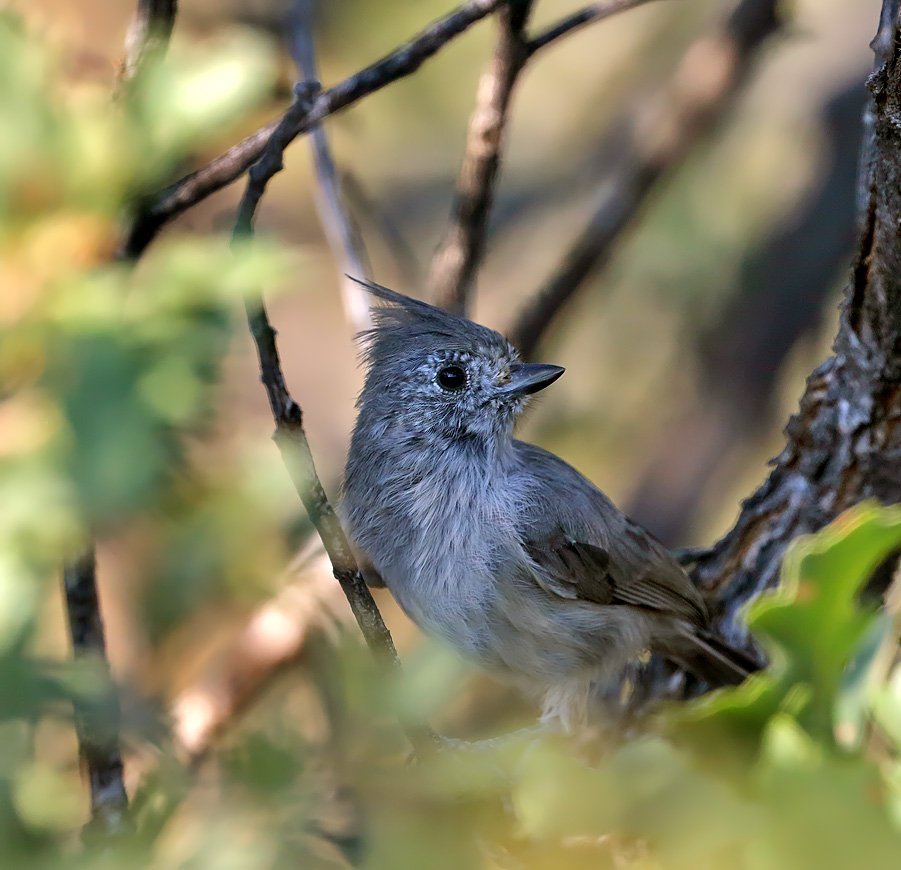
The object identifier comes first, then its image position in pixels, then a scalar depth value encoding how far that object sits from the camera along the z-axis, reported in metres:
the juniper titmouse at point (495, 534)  5.11
